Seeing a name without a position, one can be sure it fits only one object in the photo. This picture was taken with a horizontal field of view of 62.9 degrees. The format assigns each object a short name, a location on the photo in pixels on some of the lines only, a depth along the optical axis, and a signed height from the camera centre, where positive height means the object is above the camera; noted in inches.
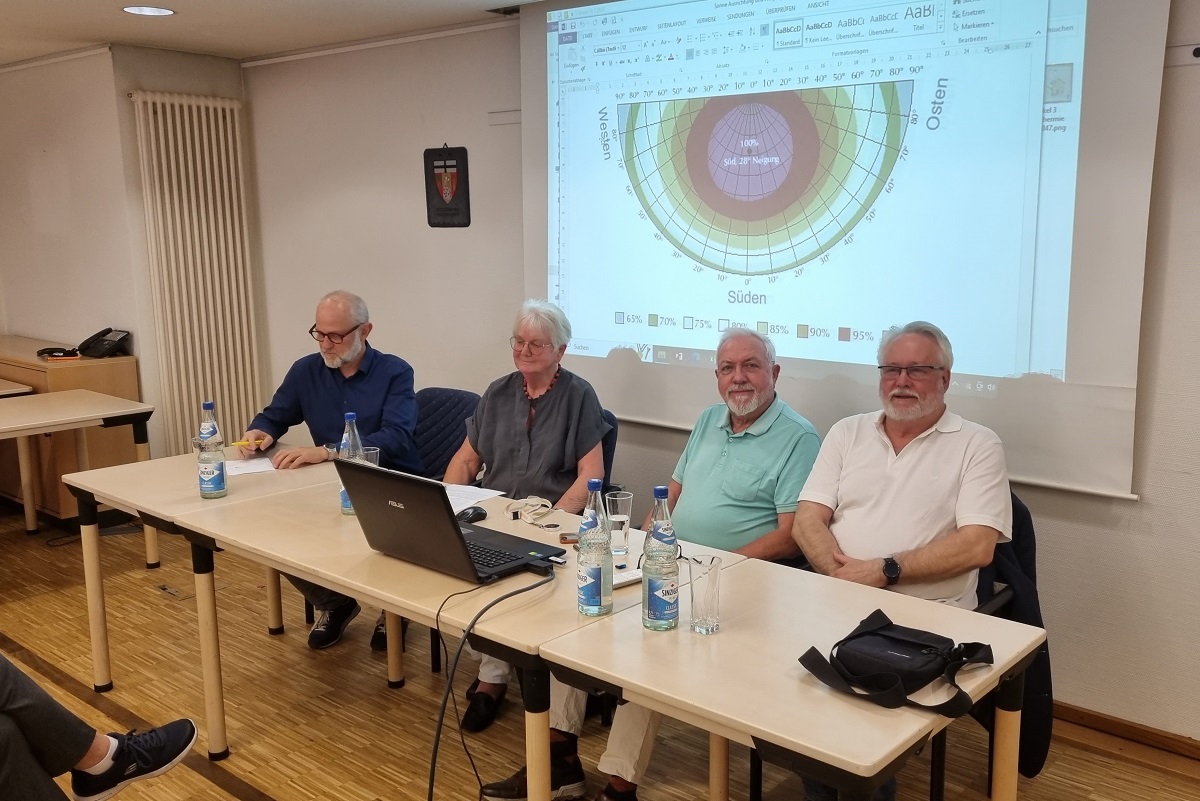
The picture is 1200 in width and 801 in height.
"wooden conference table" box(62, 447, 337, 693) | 110.0 -28.6
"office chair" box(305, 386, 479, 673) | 144.5 -27.3
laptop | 81.6 -25.2
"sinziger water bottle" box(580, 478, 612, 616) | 75.4 -24.7
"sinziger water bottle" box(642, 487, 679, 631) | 71.7 -24.6
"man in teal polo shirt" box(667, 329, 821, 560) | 108.3 -25.0
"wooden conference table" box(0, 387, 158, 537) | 155.3 -27.5
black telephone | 194.9 -19.5
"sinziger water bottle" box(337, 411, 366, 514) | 110.7 -22.7
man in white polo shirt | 93.6 -25.2
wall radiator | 197.3 -2.5
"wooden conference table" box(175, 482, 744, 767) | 73.5 -28.9
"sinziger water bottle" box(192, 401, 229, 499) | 110.4 -24.2
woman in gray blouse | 122.0 -23.0
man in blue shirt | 131.6 -21.7
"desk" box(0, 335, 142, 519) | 185.6 -35.3
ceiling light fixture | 155.8 +37.3
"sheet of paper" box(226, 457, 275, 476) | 123.5 -28.1
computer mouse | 99.9 -27.7
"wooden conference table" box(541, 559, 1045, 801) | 58.0 -29.1
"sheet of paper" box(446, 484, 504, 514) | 106.7 -28.1
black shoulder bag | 61.4 -27.4
